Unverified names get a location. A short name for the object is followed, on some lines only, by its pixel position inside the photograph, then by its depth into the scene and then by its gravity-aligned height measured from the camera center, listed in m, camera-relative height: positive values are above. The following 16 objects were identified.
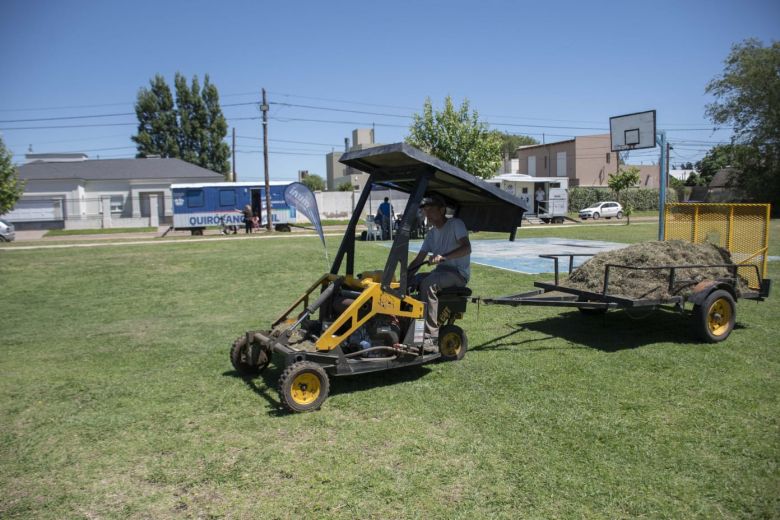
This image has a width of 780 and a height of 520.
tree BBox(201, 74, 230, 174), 65.62 +10.27
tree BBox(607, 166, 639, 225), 49.62 +3.31
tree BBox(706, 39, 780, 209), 48.22 +9.14
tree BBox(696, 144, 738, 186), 77.09 +7.18
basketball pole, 18.08 +1.57
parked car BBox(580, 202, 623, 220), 44.59 +0.55
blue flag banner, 6.09 +0.22
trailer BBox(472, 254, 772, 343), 6.86 -1.03
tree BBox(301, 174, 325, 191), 81.20 +5.70
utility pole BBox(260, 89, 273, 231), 33.88 +2.34
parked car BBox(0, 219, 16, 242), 30.14 -0.53
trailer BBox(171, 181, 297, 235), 34.06 +1.02
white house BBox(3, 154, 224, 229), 42.94 +2.43
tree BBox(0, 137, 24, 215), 28.34 +1.97
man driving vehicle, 6.12 -0.42
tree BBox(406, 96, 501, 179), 40.59 +5.91
